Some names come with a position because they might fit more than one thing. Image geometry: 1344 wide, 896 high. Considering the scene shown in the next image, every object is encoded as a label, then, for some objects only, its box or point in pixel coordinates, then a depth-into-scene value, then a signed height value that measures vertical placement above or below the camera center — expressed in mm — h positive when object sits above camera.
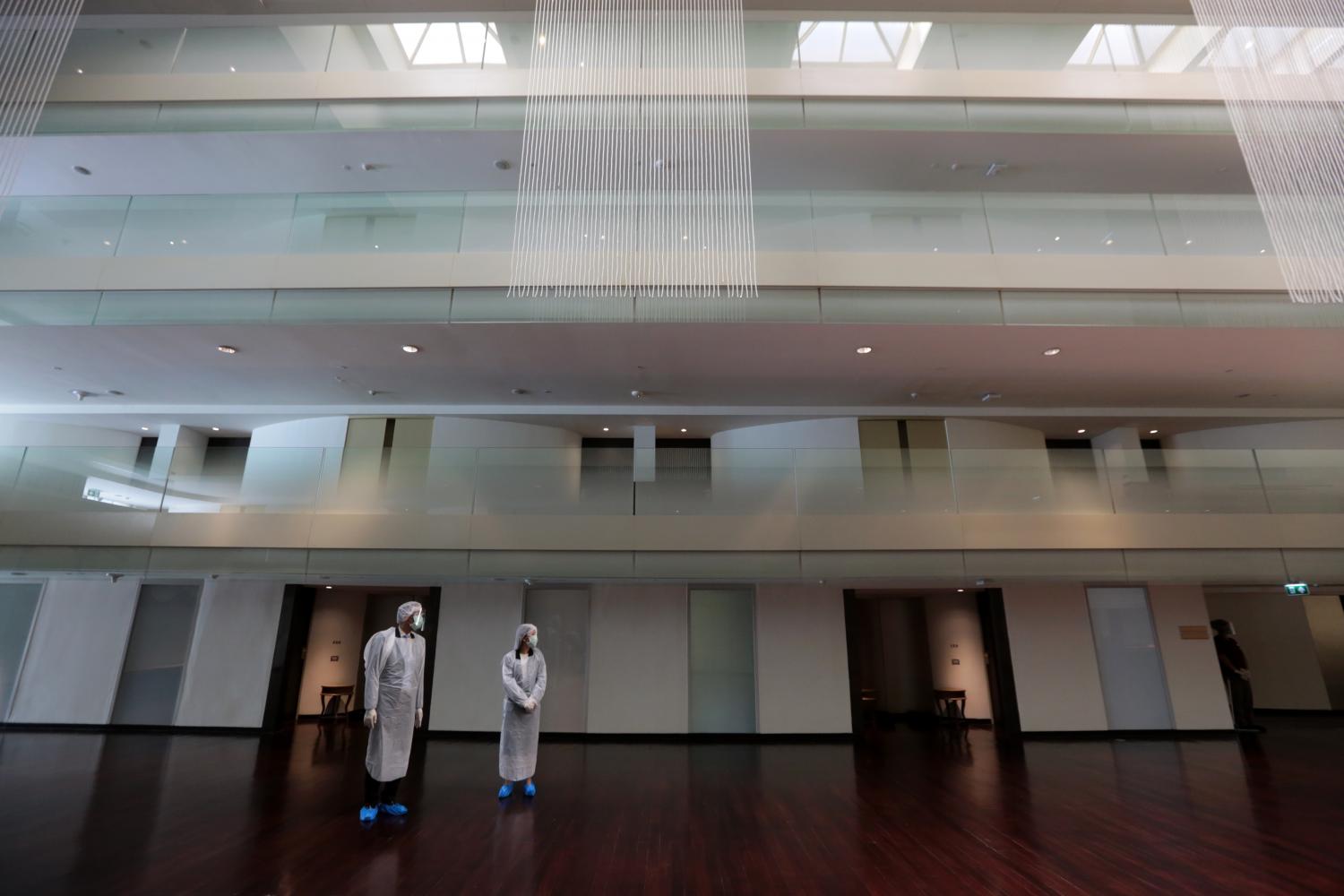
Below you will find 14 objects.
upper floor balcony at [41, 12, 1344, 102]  7727 +7511
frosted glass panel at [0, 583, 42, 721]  9047 +109
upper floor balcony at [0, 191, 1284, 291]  6918 +4536
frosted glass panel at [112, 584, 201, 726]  9047 -300
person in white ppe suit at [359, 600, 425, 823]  4852 -548
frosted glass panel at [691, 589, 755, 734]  8812 -354
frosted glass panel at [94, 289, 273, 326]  6949 +3673
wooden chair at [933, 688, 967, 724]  9992 -1111
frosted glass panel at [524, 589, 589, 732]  8844 -192
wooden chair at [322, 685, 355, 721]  10195 -1090
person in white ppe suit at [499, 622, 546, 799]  5469 -761
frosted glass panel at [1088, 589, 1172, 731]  8883 -345
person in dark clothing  8961 -551
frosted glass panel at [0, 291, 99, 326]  6941 +3637
